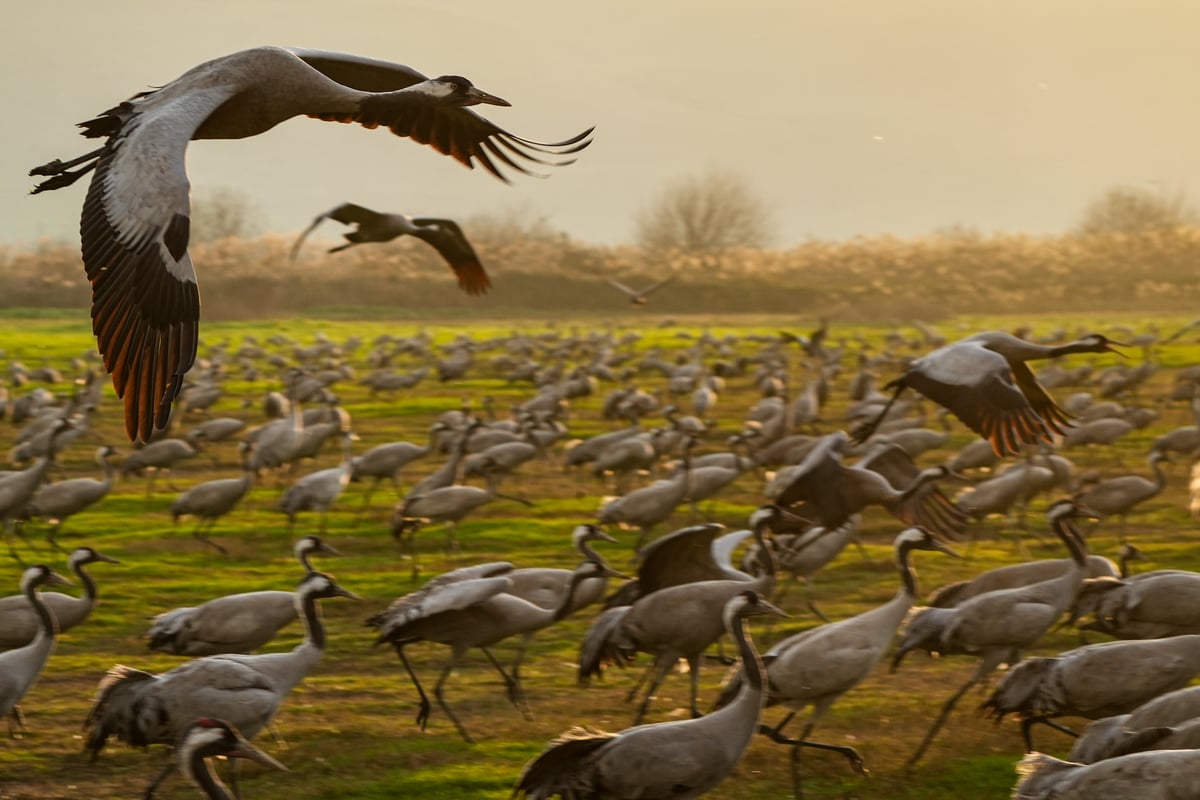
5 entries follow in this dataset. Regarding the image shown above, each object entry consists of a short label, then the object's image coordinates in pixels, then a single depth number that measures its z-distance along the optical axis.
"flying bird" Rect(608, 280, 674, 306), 54.31
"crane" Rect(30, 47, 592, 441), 10.15
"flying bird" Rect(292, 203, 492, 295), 18.64
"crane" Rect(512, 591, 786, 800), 12.93
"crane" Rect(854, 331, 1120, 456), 19.73
